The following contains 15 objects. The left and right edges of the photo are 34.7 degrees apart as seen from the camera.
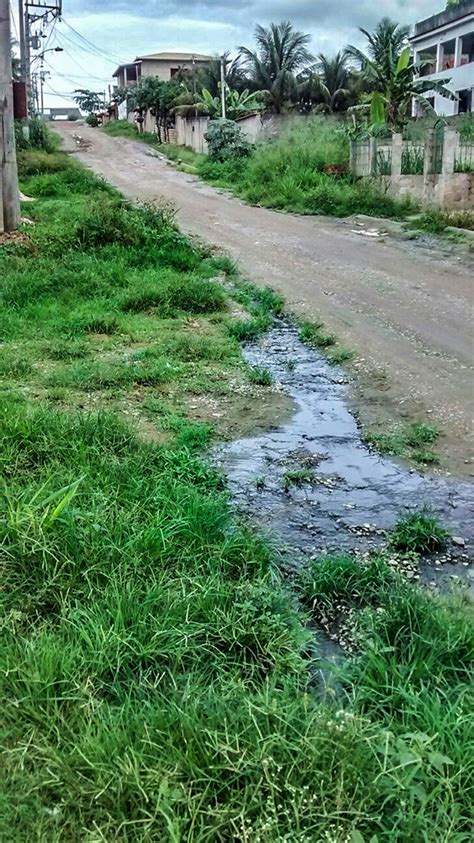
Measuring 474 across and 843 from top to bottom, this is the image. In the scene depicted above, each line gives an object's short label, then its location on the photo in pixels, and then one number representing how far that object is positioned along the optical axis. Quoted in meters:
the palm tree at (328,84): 38.56
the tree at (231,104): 31.78
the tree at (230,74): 37.66
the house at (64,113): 72.09
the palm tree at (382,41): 26.38
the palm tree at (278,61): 38.63
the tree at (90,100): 68.69
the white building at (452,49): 29.77
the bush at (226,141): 26.50
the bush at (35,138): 26.28
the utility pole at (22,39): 28.34
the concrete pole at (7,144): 11.65
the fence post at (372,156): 18.22
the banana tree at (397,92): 20.31
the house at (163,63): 52.62
